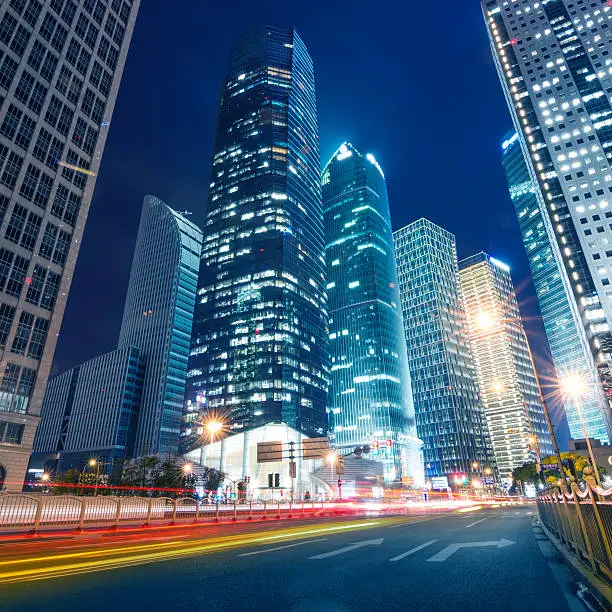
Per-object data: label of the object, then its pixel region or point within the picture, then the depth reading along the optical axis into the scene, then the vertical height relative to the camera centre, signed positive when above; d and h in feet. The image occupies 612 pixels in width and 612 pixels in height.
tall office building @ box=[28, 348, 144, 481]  466.29 +88.03
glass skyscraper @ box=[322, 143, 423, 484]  503.20 +181.21
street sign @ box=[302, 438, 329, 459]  139.03 +14.48
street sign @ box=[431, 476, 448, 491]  485.56 +0.07
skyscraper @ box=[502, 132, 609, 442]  603.67 +197.02
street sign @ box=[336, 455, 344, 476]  145.17 +7.00
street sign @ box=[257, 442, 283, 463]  156.17 +12.36
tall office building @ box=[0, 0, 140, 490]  190.70 +161.57
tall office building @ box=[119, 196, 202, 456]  485.56 +228.97
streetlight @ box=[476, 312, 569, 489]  67.79 +25.81
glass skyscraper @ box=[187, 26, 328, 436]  406.00 +251.93
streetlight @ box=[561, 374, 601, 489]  89.16 +20.21
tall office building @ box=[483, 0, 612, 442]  299.17 +283.90
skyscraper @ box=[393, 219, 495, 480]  557.74 +135.08
